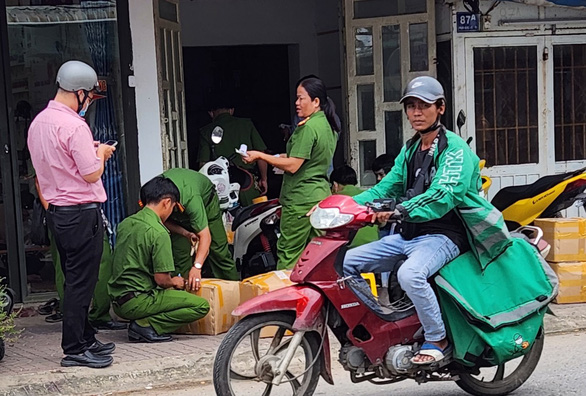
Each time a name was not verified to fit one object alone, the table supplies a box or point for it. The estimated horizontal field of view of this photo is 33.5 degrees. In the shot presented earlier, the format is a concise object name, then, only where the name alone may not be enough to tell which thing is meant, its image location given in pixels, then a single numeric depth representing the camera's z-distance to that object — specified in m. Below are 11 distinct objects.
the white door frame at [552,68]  9.35
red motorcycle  4.57
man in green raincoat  4.71
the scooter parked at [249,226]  7.97
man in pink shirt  5.82
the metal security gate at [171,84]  8.30
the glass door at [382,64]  9.06
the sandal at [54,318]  7.69
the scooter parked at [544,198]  7.87
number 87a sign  9.02
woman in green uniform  7.09
